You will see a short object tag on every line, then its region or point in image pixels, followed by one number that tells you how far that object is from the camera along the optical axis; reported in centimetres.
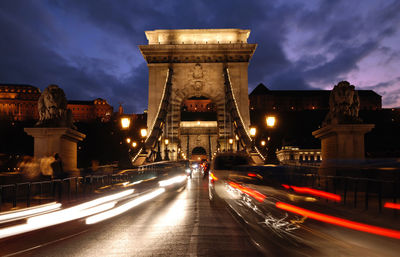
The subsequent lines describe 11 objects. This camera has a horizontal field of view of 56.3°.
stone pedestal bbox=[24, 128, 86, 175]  1571
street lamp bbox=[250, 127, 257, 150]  3807
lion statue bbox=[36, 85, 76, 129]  1614
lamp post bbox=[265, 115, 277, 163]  2523
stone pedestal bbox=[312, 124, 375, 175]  1562
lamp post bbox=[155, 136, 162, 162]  4076
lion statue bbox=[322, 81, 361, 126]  1614
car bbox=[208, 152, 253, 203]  1290
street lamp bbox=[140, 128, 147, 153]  3405
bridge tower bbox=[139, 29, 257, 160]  5616
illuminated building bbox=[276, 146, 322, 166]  4231
